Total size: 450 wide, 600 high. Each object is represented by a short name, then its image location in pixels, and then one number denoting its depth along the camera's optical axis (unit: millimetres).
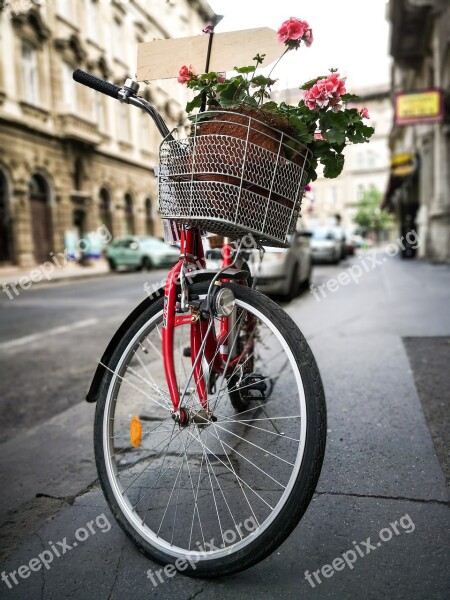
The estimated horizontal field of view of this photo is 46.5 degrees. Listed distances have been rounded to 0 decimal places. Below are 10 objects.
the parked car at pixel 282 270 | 8359
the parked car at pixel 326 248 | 19109
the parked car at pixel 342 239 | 21606
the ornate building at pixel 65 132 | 20453
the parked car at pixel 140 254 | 21062
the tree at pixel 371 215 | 67188
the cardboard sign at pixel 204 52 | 1815
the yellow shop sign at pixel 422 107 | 13875
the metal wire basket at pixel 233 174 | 1610
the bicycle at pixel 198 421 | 1569
